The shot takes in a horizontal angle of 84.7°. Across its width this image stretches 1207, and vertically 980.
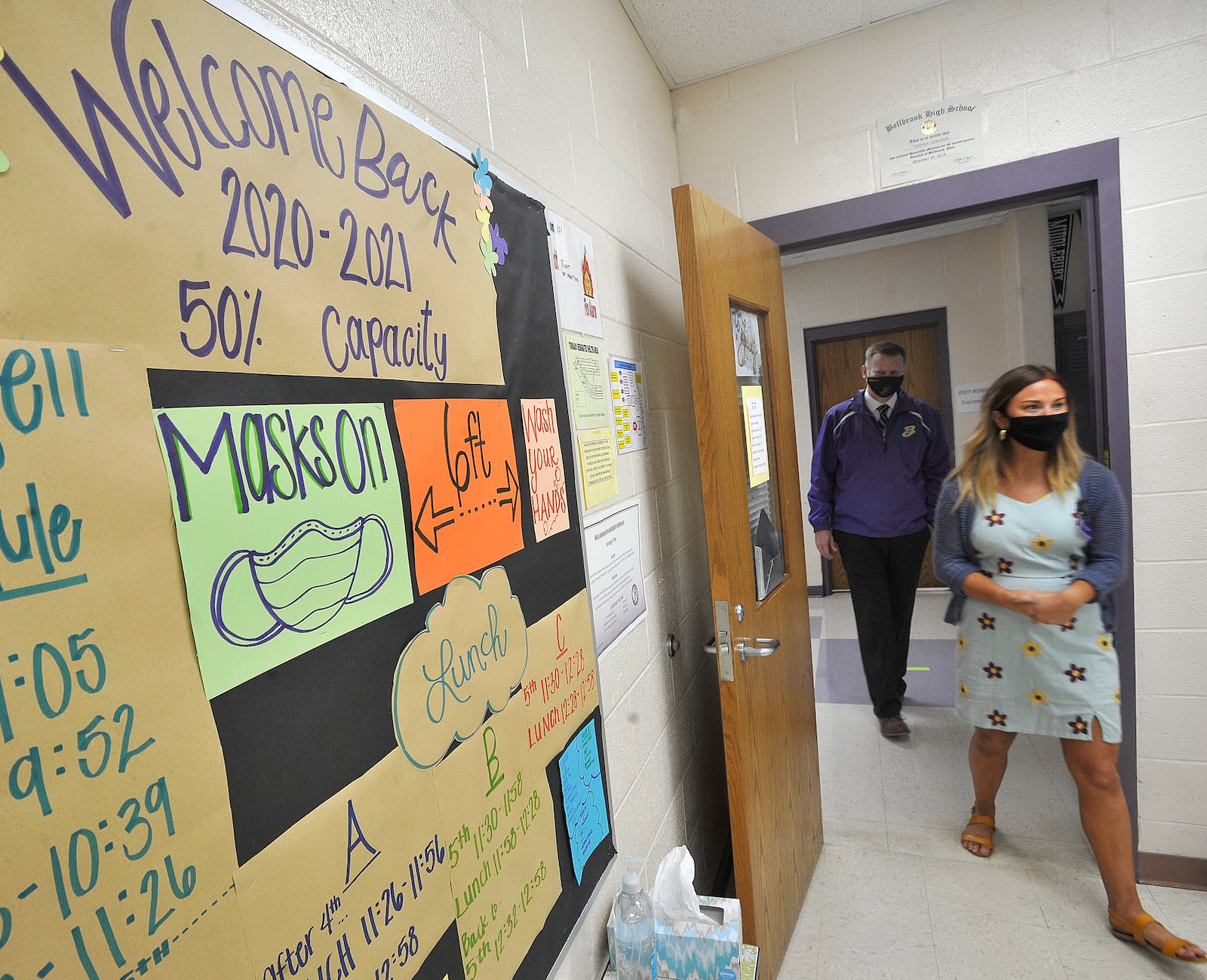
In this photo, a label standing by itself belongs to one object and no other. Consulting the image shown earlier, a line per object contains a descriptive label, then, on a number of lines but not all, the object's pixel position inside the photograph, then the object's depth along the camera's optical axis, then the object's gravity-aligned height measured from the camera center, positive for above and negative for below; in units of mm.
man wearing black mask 2814 -454
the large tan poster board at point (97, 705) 374 -136
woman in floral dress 1724 -550
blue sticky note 1041 -598
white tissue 1212 -879
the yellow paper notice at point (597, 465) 1223 -74
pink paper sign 979 -56
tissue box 1125 -915
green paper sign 483 -54
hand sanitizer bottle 1087 -839
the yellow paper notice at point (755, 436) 1771 -75
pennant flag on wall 3079 +607
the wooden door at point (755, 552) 1513 -378
